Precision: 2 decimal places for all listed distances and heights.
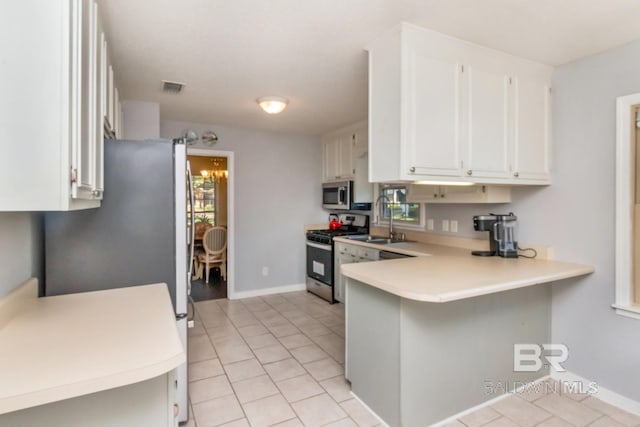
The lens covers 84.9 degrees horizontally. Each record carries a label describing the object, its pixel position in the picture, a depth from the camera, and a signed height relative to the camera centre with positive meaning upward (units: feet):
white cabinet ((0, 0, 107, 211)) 3.14 +0.96
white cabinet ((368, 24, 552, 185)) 6.56 +2.01
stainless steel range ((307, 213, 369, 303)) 14.67 -1.91
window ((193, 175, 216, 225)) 26.35 +0.73
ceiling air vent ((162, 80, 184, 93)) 9.49 +3.42
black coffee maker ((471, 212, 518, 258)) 8.80 -0.54
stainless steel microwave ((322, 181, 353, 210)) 15.29 +0.65
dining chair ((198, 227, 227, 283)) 17.97 -2.17
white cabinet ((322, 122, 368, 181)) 14.40 +2.55
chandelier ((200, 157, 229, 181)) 25.50 +2.78
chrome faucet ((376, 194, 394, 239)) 13.67 +0.03
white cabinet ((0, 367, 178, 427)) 3.19 -1.97
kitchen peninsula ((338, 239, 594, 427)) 6.24 -2.43
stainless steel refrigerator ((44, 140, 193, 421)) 5.95 -0.43
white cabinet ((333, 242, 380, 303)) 12.29 -1.79
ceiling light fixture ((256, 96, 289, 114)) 10.58 +3.22
